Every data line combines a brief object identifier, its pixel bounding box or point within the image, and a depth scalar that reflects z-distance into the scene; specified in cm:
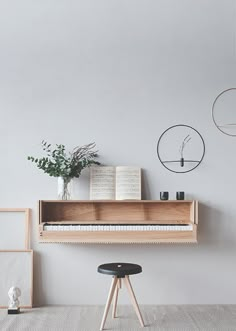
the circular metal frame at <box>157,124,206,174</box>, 478
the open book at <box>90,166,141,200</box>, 464
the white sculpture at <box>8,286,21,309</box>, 447
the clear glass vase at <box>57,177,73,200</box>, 461
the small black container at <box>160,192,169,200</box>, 462
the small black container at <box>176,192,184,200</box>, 464
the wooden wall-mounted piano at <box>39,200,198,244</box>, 439
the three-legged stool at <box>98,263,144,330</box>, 405
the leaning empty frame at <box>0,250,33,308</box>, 470
